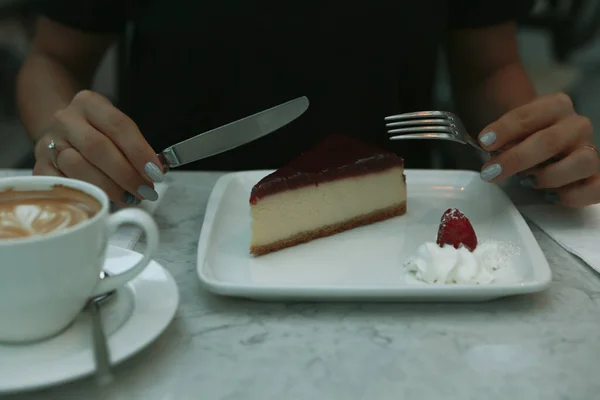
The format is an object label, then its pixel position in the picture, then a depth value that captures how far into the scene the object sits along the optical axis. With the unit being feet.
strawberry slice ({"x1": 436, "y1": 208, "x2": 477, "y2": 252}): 2.94
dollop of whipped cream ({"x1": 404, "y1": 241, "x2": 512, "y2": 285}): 2.68
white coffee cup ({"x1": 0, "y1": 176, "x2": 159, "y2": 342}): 1.91
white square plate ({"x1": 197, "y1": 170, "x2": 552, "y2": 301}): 2.47
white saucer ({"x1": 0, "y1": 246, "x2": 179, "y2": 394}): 1.87
